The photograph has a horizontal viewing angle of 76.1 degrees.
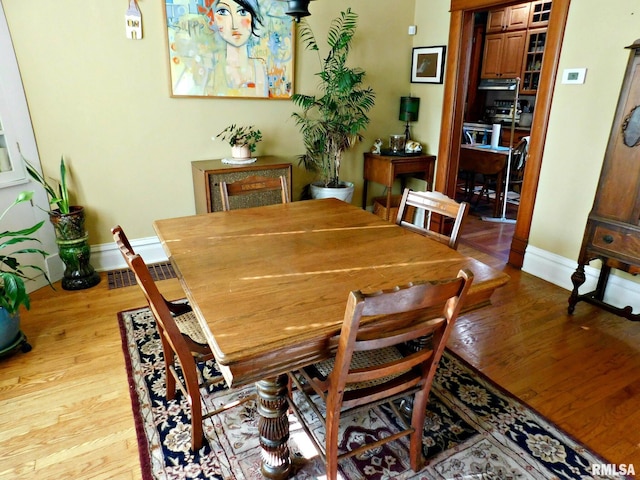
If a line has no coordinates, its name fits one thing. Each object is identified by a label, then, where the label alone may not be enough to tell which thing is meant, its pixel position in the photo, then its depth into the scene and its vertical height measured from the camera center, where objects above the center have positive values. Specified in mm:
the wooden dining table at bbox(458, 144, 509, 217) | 4879 -687
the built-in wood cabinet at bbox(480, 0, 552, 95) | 5746 +855
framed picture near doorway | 4070 +380
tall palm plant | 3773 -40
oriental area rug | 1635 -1398
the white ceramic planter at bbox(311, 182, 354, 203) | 3902 -811
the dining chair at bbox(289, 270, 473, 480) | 1159 -818
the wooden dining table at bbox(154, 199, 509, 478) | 1205 -628
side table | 4109 -633
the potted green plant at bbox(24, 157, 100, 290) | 2988 -932
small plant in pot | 3582 -306
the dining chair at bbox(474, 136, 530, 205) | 4902 -922
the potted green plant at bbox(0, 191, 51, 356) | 2164 -1022
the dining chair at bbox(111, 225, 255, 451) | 1361 -942
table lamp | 4301 -50
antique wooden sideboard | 2404 -539
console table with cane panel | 3328 -577
